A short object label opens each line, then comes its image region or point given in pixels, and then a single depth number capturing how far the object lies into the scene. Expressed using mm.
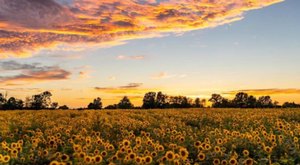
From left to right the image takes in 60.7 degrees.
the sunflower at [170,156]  5115
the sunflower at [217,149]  6230
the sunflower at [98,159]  5211
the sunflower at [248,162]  5448
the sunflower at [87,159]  5157
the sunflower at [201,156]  6018
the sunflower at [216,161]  5663
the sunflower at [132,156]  5298
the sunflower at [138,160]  5099
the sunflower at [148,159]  5091
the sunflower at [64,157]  5654
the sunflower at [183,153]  5569
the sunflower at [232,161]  5422
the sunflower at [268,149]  6516
